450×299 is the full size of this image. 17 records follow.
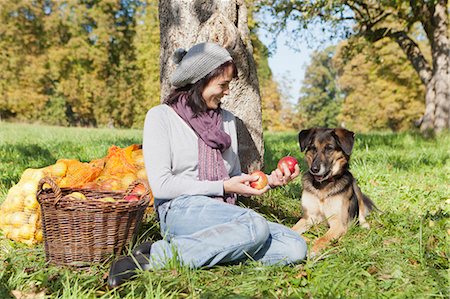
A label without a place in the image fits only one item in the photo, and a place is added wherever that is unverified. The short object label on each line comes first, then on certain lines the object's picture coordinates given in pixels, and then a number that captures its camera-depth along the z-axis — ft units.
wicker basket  9.92
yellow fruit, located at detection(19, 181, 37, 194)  12.68
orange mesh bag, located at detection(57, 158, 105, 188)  13.62
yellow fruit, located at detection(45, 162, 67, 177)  13.99
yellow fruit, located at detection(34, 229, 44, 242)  12.17
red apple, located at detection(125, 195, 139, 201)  11.11
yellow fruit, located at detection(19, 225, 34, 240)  12.15
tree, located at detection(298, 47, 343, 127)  194.08
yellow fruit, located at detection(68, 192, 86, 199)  11.16
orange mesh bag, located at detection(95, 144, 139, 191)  13.71
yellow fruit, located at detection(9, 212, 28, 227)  12.34
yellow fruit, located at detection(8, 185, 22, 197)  12.75
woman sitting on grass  10.03
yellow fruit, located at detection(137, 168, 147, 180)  14.90
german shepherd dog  13.38
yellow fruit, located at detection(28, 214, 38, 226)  12.26
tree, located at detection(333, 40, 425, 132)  92.98
